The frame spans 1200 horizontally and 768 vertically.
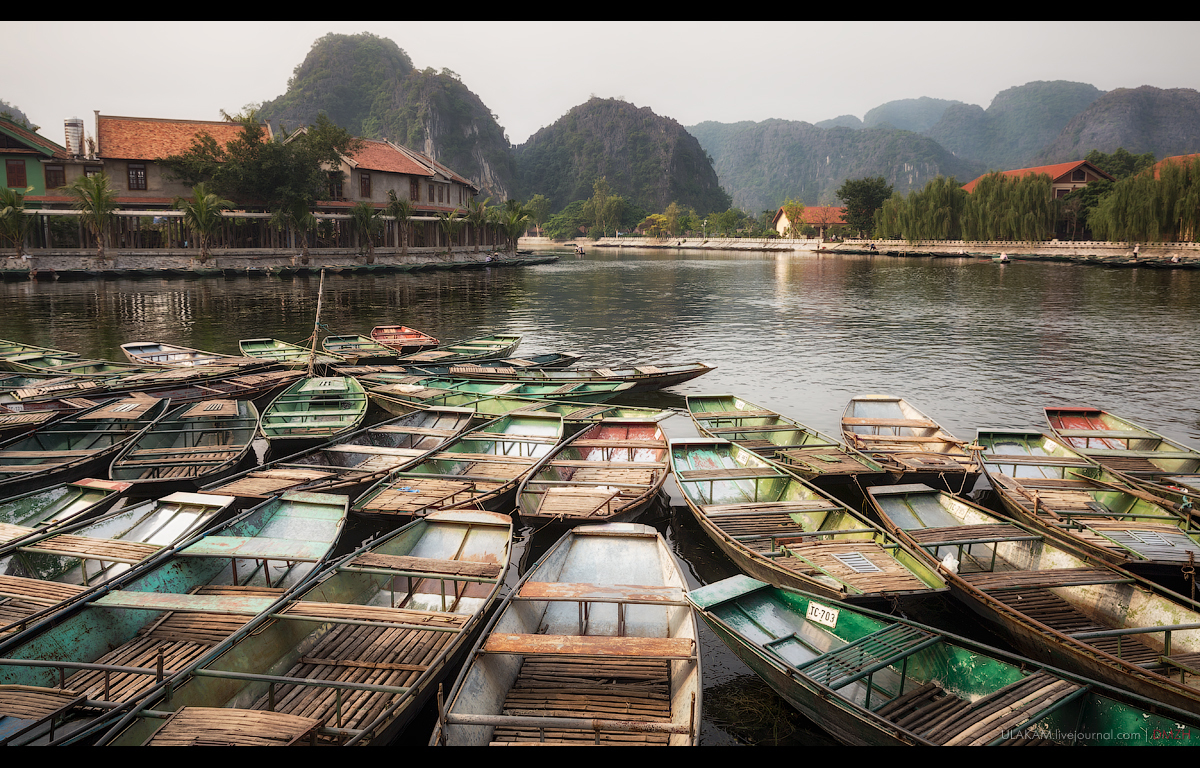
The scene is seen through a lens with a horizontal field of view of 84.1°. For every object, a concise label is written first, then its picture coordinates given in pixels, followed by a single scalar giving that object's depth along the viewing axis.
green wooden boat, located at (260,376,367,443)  13.45
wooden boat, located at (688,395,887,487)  11.63
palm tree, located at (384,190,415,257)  61.94
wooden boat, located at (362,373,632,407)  16.25
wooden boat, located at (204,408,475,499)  10.64
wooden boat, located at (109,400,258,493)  11.20
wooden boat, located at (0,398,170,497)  10.80
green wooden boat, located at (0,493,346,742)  6.02
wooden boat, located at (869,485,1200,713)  6.45
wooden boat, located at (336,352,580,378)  18.98
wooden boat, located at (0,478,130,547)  9.58
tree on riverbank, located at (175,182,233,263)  49.97
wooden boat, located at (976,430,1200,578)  8.73
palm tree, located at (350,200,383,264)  58.88
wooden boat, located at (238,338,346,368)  20.16
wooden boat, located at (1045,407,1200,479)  12.16
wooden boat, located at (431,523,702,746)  5.40
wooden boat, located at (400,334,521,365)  21.16
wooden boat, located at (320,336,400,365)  21.59
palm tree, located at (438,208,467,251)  68.47
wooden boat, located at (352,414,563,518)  10.13
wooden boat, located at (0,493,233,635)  7.19
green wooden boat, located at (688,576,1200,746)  5.47
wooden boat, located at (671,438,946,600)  7.89
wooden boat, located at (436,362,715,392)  18.44
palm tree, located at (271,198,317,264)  55.81
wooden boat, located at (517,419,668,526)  10.10
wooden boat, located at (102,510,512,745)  5.23
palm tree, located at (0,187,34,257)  45.19
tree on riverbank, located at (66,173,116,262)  47.22
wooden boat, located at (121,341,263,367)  20.02
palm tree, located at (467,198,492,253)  72.38
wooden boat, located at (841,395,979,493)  11.58
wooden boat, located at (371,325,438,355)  23.69
